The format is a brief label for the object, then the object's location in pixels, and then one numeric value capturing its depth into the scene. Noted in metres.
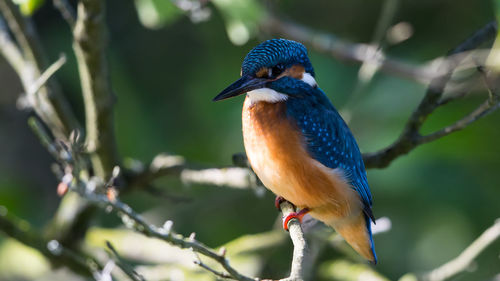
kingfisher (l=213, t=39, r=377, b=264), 4.66
